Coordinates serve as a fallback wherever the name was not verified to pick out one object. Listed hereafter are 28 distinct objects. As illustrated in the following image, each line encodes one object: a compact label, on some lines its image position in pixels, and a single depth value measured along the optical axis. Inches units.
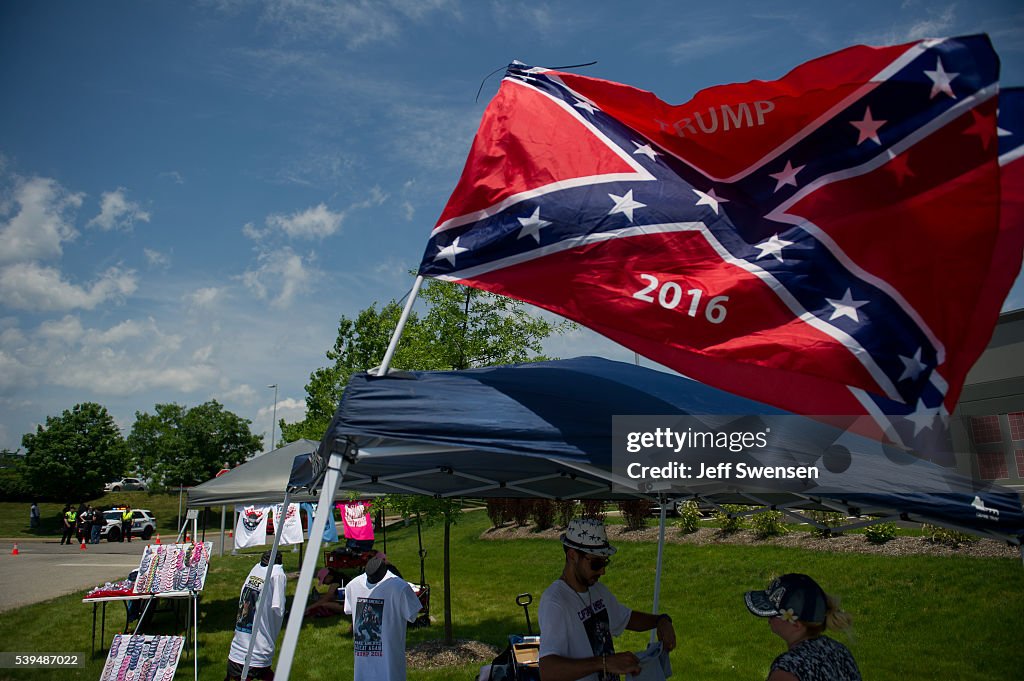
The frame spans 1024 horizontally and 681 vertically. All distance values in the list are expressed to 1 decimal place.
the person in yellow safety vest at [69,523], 1435.8
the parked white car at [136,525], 1460.4
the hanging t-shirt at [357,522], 597.0
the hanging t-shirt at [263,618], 282.4
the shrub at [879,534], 507.8
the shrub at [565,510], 807.1
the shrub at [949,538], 464.8
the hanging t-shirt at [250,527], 574.6
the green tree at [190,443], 2185.0
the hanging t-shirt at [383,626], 234.4
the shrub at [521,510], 954.7
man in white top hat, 141.5
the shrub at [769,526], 585.3
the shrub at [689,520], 671.1
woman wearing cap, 113.0
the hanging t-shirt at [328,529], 634.8
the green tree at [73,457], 1911.9
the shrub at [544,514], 883.4
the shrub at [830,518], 526.0
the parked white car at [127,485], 3233.3
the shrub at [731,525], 627.5
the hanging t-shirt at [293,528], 518.2
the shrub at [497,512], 988.7
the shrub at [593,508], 749.0
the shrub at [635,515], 731.4
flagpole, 145.5
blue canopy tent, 134.4
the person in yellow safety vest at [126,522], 1462.8
